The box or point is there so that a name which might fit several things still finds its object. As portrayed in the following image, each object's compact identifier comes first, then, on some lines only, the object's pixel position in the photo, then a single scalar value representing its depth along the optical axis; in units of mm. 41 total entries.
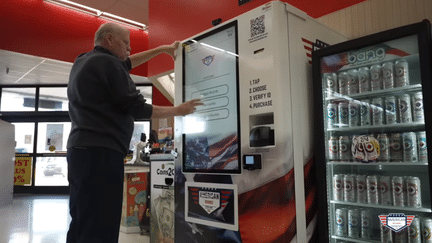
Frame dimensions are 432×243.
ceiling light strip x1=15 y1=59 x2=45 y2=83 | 7352
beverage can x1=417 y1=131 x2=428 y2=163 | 1951
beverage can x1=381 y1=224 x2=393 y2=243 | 1995
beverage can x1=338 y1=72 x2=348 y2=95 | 2248
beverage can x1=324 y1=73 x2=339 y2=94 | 2291
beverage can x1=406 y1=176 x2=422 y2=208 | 1922
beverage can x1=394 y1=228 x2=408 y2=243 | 1940
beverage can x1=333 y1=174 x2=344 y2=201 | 2189
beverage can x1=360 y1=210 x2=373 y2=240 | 2105
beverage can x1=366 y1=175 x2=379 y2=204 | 2084
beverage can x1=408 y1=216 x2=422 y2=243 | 1903
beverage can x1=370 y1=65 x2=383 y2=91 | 2109
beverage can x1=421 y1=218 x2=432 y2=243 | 1872
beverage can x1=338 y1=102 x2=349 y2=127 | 2246
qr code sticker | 2117
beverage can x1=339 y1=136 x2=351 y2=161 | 2184
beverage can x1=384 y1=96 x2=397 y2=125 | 2049
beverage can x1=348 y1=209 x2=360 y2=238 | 2143
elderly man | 1683
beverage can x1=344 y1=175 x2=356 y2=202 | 2156
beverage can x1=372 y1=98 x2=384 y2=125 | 2102
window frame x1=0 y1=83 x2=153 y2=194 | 9625
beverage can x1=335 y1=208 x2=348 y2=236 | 2154
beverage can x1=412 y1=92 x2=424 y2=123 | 1933
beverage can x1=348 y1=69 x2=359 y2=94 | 2211
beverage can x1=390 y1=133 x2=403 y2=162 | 2014
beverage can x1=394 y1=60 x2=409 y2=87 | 2002
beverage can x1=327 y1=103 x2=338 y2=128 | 2238
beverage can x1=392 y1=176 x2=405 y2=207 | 1984
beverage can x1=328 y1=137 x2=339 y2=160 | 2215
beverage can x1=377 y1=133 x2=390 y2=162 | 2037
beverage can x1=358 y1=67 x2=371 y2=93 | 2166
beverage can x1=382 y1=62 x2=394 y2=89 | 2053
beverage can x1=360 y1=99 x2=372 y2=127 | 2152
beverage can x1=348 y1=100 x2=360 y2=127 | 2195
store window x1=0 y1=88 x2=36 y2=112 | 9789
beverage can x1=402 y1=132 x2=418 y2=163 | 1956
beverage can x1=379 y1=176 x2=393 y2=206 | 2035
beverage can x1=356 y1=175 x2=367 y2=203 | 2141
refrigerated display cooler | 1943
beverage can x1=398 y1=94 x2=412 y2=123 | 1992
